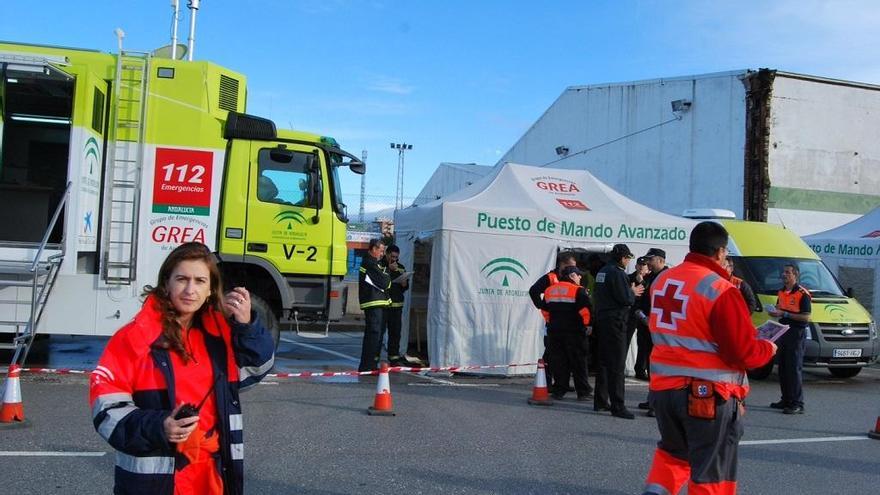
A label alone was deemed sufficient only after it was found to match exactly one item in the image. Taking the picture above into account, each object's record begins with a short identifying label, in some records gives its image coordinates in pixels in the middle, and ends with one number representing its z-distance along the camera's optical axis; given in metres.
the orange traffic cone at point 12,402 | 6.22
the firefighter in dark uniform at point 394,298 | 11.40
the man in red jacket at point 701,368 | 3.58
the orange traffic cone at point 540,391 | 8.23
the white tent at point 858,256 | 16.09
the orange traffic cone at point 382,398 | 7.30
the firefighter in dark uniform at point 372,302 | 9.66
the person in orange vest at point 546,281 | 8.66
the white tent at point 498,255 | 10.18
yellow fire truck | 8.25
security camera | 23.11
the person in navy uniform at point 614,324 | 7.61
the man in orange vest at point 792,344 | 8.30
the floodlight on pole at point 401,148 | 55.03
